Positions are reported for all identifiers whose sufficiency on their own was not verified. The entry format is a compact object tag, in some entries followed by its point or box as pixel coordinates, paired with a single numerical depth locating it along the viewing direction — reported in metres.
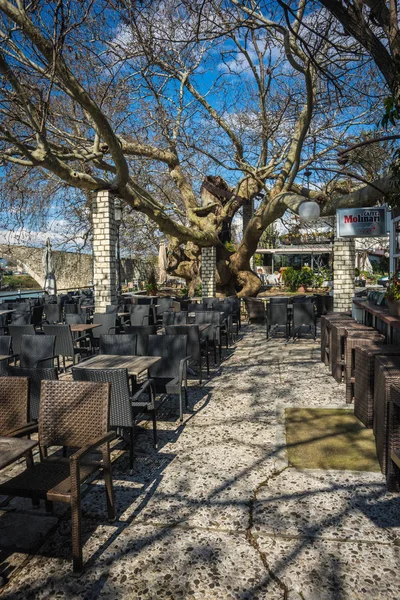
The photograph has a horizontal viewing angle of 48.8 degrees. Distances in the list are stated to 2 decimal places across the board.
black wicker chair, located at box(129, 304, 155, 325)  8.94
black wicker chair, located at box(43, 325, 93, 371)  6.68
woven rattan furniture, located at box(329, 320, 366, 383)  6.04
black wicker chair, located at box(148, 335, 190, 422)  5.12
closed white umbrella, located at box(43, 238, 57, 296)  15.46
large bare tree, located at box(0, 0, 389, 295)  6.75
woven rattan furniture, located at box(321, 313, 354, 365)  7.24
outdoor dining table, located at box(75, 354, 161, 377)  4.34
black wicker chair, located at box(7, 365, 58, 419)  3.53
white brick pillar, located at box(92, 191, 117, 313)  11.03
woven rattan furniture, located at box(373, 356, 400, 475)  3.35
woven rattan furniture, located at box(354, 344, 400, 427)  4.14
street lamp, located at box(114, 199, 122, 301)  11.41
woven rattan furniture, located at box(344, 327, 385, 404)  5.12
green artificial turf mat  3.77
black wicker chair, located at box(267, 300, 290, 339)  9.81
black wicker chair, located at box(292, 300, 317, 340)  9.45
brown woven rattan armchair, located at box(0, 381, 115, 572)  2.73
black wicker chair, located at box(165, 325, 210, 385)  6.22
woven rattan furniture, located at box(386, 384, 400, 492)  3.16
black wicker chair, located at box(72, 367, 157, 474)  3.50
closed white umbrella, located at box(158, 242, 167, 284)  20.64
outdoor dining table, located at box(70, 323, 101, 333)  7.20
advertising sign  8.49
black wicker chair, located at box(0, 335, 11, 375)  5.51
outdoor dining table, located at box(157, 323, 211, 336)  7.06
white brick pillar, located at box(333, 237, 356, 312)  11.57
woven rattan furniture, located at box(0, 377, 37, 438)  3.09
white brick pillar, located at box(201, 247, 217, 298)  16.20
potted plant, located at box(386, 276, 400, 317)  4.19
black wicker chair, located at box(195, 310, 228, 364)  7.55
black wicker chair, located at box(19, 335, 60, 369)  5.46
